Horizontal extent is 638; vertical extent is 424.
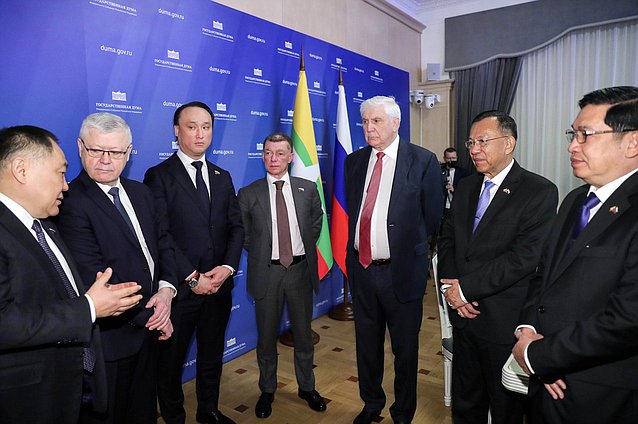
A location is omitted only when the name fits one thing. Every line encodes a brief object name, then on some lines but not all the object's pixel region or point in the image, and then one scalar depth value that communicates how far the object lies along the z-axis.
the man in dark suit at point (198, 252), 2.30
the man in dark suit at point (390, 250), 2.30
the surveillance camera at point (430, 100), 6.22
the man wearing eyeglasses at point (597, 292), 1.23
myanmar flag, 3.56
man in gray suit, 2.65
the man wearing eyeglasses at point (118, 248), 1.72
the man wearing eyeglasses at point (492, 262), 1.85
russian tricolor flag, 3.82
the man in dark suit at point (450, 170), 5.67
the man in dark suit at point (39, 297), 1.27
